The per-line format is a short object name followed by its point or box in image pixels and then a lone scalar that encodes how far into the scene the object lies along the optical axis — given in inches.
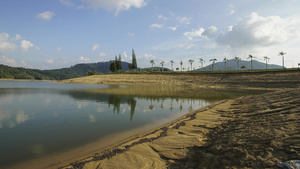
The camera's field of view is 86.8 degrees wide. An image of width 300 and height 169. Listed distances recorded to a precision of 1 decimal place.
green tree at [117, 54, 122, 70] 4773.6
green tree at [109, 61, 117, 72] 4661.4
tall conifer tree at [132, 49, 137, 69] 4488.2
